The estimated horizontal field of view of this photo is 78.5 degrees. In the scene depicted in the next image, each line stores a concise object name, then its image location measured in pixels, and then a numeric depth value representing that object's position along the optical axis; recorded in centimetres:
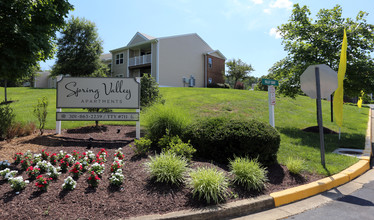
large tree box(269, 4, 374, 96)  909
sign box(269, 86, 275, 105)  652
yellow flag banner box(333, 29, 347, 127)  684
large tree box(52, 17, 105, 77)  2572
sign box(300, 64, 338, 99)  559
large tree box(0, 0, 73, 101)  530
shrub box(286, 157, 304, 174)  471
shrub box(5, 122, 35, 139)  673
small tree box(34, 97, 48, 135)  746
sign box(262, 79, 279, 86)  636
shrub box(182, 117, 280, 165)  470
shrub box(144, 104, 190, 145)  586
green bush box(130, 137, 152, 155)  513
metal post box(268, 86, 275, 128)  645
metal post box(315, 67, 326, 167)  538
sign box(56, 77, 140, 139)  711
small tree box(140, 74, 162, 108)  886
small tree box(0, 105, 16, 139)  655
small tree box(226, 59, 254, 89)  3903
